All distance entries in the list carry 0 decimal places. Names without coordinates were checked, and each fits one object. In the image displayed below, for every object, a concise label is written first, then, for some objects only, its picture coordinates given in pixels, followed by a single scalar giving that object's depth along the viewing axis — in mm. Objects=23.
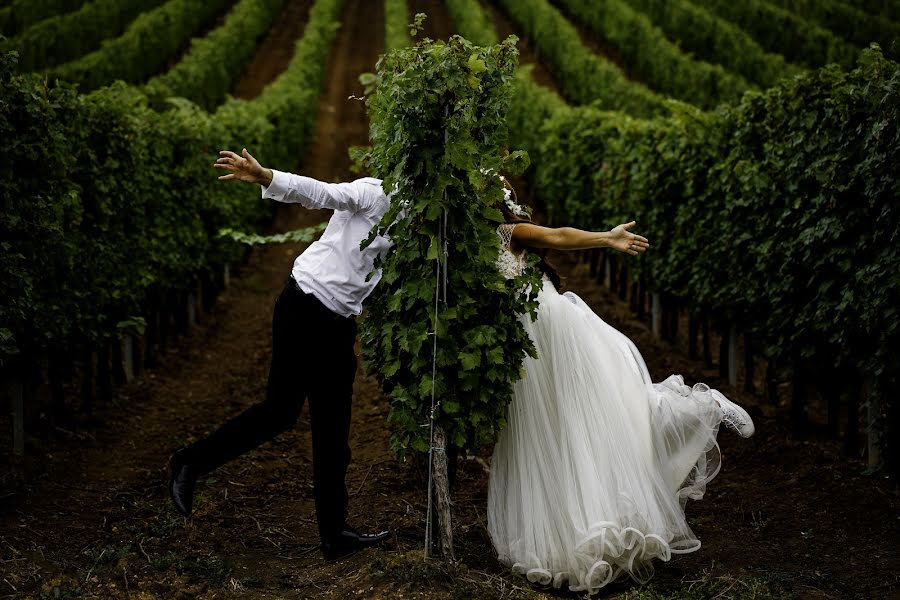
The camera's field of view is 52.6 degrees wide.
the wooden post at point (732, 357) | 9016
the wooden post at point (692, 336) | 10219
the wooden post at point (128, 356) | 9555
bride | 4430
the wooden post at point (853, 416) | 6672
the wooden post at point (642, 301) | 12047
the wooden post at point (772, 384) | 7888
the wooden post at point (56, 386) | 7320
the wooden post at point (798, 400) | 7355
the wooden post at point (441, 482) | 4426
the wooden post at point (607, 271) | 14125
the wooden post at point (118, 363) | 9062
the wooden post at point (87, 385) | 7907
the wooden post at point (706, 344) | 9570
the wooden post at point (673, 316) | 10720
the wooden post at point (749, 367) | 8336
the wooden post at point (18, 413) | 6730
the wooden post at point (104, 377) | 8484
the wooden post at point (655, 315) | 11484
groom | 4555
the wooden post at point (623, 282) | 13320
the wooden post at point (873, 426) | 6039
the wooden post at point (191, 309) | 12199
